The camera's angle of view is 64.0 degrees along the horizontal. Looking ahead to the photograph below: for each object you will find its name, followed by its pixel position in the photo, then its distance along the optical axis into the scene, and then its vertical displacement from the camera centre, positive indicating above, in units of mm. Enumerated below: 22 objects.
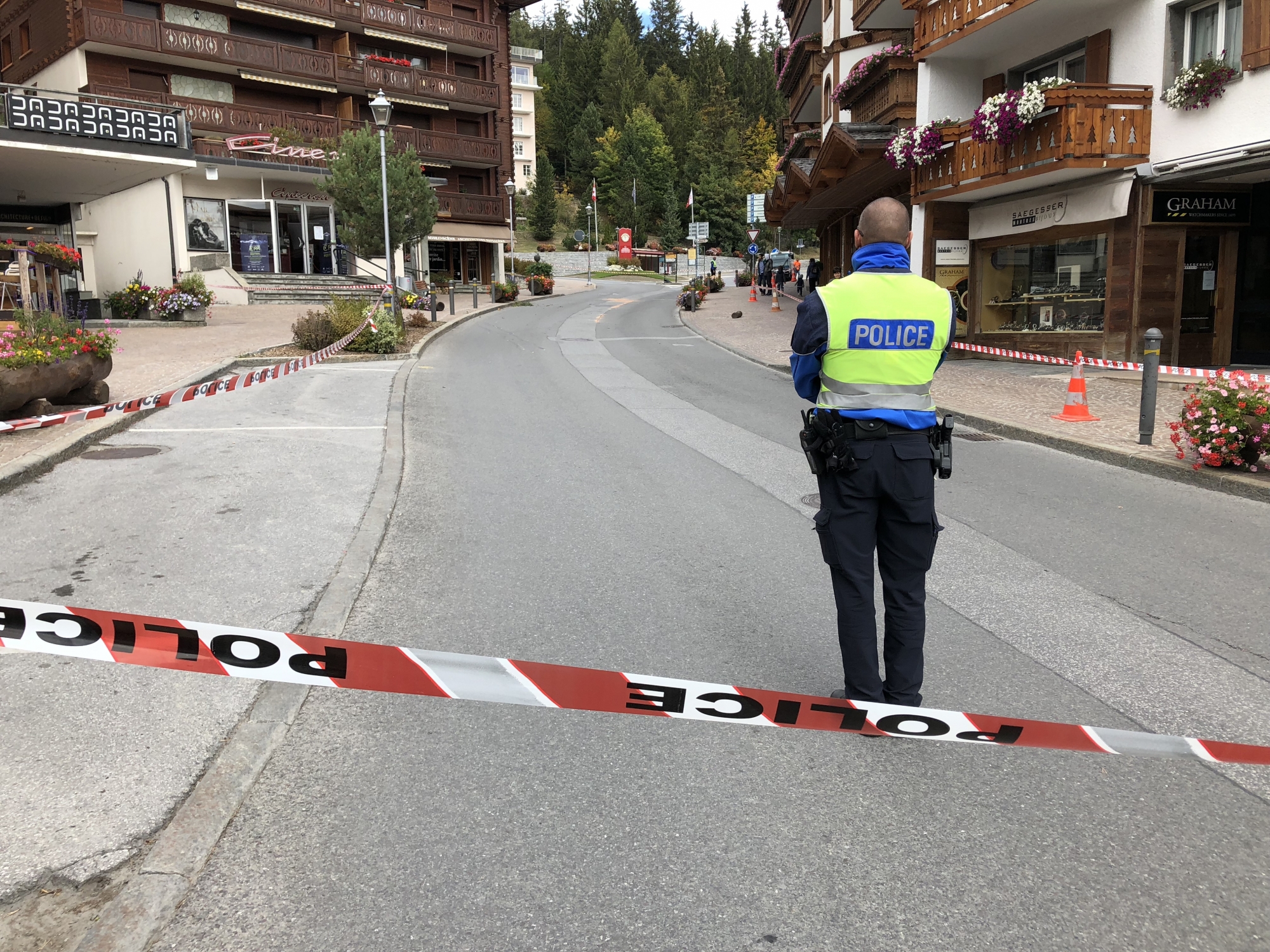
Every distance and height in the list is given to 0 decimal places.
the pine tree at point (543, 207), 87838 +9632
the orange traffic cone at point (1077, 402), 12648 -1136
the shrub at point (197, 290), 26828 +886
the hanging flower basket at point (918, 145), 21188 +3571
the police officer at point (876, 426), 3895 -425
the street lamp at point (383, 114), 22125 +4518
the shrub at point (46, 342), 10258 -184
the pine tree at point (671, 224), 96188 +8823
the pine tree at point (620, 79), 113688 +26984
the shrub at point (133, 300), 26516 +613
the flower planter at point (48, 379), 10117 -565
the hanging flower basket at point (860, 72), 25500 +6538
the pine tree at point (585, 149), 106312 +17726
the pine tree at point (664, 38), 131875 +36435
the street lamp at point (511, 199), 44438 +5737
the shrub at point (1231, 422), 8977 -995
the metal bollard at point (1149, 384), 10359 -744
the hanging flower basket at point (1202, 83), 15782 +3564
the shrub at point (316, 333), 20234 -229
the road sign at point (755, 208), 48531 +5207
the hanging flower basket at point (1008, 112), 17750 +3599
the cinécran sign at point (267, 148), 36250 +6248
